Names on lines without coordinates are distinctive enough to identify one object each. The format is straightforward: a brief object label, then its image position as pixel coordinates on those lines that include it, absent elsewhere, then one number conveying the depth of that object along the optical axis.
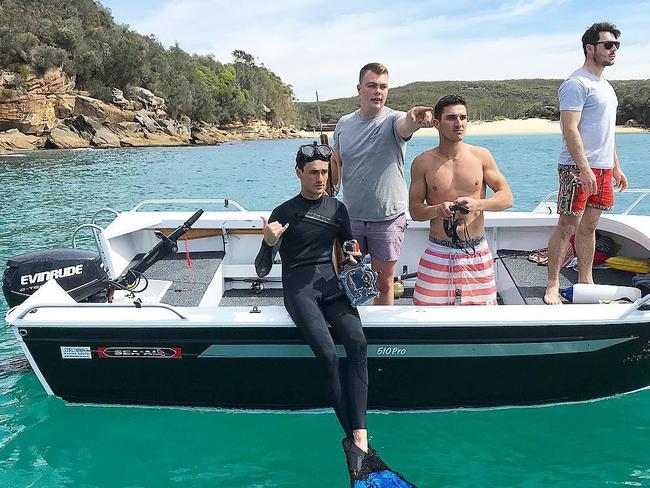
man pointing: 3.91
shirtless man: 3.79
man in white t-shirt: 4.11
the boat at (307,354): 3.87
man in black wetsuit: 3.55
